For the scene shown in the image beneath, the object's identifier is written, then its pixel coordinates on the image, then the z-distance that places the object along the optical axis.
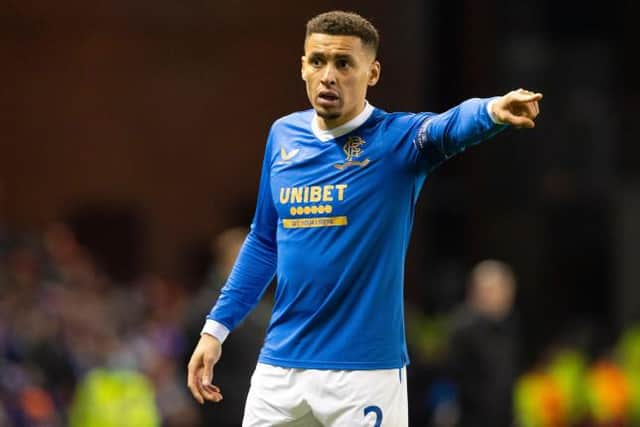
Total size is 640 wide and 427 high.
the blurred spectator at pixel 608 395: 26.69
